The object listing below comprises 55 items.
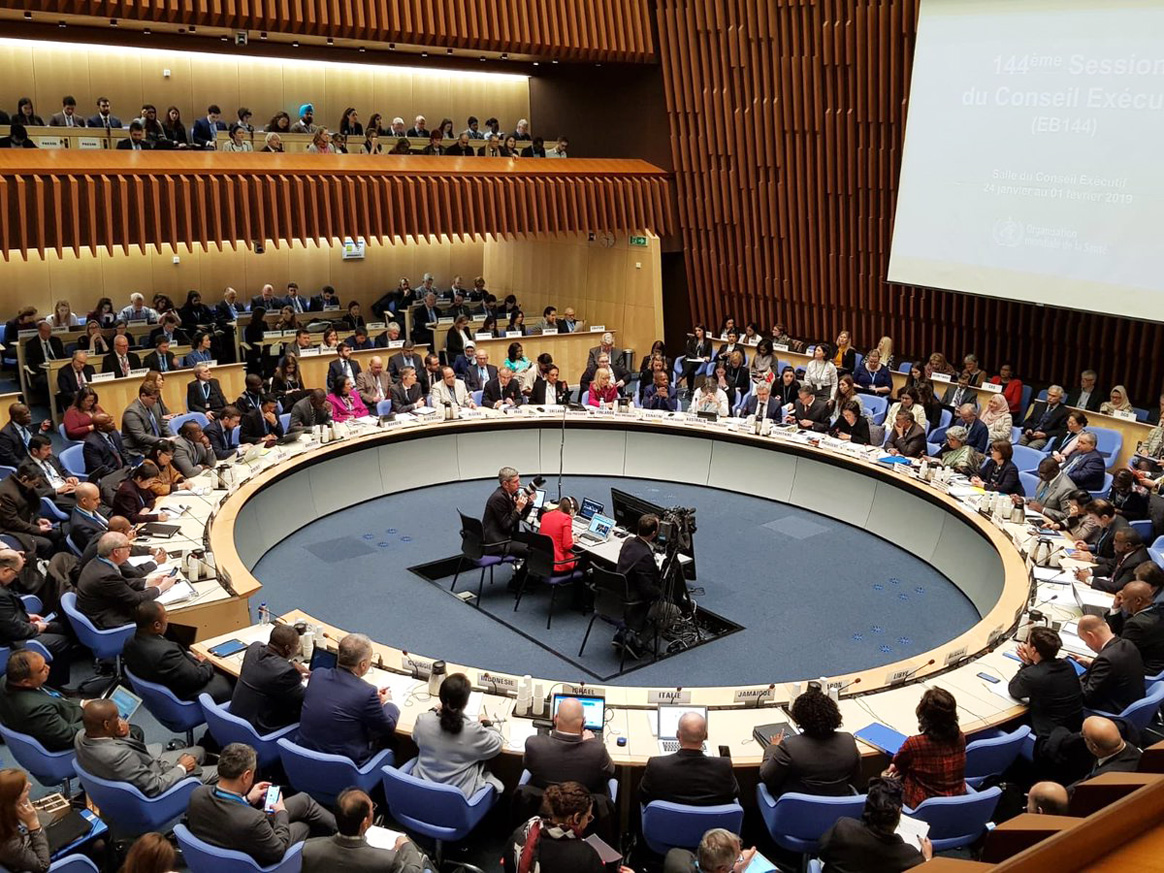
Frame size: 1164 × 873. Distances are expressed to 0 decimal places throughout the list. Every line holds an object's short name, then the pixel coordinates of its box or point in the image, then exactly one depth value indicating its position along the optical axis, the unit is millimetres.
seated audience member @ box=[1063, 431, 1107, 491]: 8672
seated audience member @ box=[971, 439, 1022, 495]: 8672
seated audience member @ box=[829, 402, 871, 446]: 10273
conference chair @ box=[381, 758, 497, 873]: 4328
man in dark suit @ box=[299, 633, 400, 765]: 4699
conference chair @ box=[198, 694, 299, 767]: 4746
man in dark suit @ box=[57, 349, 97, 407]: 10914
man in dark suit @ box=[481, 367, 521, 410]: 11617
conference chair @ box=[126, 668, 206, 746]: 5125
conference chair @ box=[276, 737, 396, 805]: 4477
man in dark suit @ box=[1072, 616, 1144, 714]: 5090
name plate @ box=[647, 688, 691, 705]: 5203
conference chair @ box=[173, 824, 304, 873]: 3711
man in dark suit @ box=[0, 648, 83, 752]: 4602
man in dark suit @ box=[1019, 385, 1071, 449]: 10602
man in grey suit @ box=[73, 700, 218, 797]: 4230
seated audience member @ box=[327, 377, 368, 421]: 10727
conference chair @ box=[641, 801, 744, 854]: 4137
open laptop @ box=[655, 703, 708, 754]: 4848
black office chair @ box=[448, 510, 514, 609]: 8000
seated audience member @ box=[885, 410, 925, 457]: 9844
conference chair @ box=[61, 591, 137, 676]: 5766
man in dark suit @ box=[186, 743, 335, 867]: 3801
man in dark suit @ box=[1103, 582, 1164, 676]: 5488
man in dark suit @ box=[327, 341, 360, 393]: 10984
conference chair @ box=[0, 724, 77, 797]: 4570
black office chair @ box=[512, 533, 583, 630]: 7602
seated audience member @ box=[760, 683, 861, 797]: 4352
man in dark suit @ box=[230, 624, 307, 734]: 4895
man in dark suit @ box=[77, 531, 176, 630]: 5812
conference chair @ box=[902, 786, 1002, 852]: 4227
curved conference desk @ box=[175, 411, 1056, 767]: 5156
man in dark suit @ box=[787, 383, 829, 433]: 11008
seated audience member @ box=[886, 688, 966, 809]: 4348
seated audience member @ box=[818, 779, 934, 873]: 3666
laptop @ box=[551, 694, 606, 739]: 4938
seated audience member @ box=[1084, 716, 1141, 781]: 4273
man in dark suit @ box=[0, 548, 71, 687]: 5512
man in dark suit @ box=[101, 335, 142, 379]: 11398
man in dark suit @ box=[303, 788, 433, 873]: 3682
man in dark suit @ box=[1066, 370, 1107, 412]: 11086
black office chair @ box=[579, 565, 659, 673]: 6902
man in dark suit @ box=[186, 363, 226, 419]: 10641
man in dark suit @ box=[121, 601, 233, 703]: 5117
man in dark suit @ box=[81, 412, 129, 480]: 8604
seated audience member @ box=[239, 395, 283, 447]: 9633
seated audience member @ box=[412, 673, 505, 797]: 4535
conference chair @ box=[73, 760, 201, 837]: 4232
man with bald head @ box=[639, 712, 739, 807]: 4289
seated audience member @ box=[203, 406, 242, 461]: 9375
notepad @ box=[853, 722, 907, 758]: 4777
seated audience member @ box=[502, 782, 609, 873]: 3561
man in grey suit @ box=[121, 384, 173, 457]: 9320
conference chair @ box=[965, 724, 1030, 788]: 4609
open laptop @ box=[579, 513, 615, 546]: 8055
